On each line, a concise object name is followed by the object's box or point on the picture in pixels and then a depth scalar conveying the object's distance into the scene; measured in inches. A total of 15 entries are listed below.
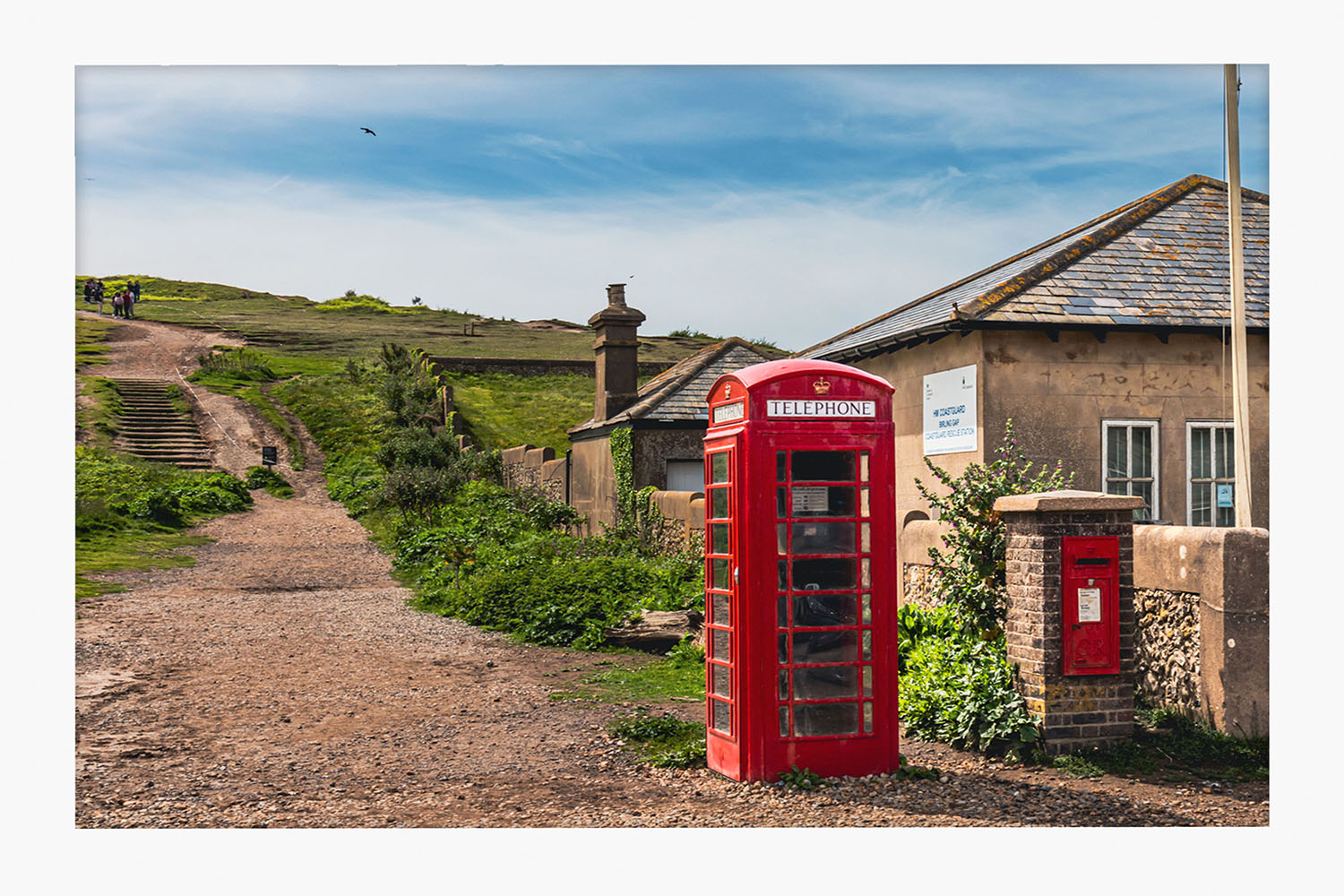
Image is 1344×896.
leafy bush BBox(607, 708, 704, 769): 286.8
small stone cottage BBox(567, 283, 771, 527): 816.9
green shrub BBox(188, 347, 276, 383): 1779.0
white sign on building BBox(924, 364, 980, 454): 499.8
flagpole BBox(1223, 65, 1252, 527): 385.5
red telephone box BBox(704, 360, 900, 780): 260.2
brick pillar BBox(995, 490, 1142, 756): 287.0
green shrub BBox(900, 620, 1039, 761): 291.0
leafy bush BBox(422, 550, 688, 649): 497.4
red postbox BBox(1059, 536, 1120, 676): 287.7
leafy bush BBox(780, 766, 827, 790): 258.4
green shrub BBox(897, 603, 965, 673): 346.0
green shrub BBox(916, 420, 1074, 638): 323.3
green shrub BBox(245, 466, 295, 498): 1177.6
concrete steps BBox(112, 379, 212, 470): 1247.5
